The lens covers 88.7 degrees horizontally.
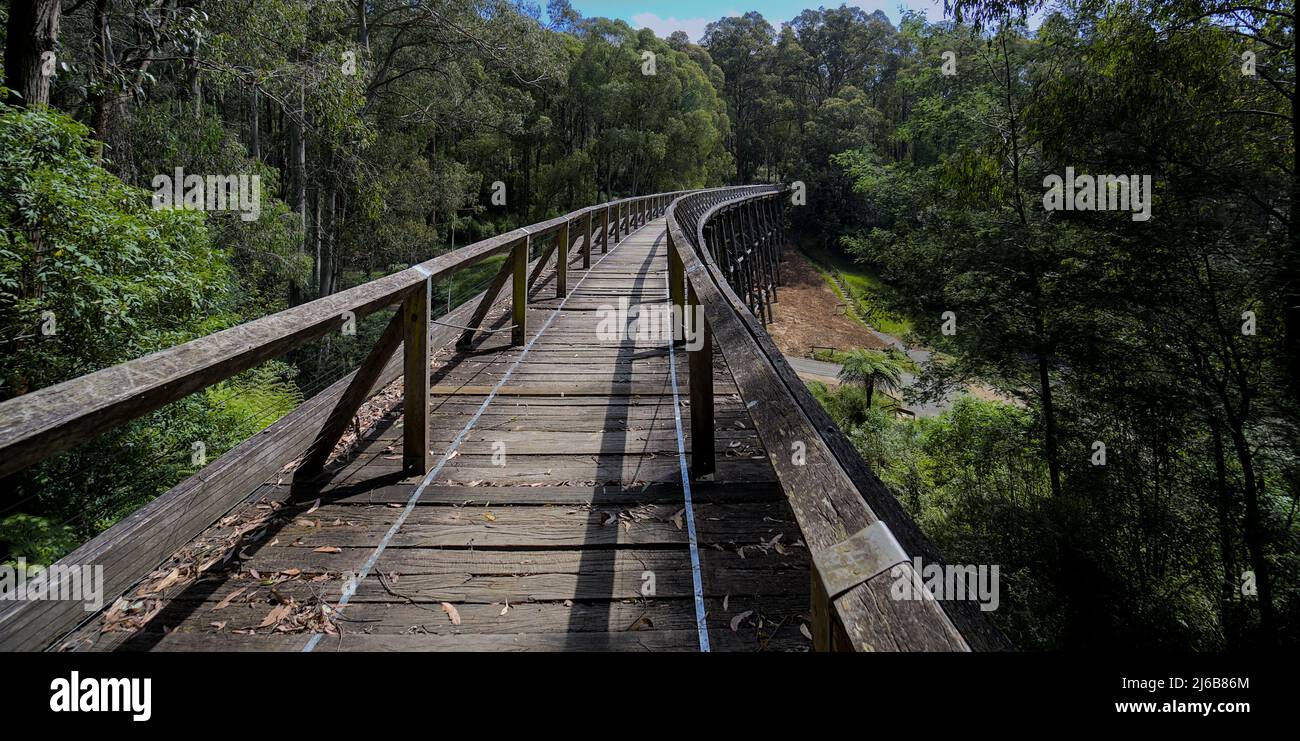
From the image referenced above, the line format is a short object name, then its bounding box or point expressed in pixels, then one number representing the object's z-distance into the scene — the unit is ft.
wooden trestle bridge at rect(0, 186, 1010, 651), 4.13
